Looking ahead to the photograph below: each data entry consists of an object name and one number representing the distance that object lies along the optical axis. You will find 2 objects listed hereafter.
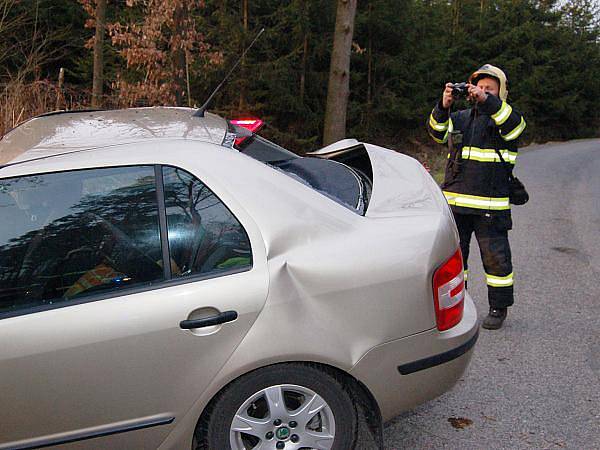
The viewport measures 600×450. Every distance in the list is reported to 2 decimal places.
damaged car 2.29
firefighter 4.18
